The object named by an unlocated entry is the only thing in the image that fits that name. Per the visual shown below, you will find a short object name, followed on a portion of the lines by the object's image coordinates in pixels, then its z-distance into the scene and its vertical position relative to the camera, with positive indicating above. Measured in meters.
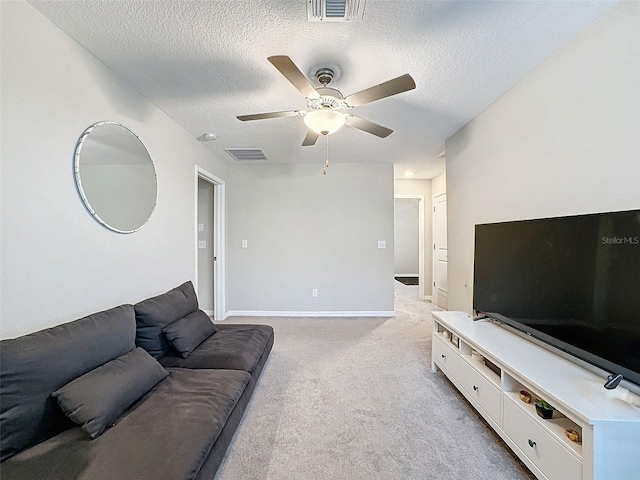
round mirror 1.78 +0.44
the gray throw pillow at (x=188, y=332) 2.07 -0.76
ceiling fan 1.58 +0.89
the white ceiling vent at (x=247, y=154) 3.82 +1.19
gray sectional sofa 1.06 -0.85
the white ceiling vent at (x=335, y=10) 1.40 +1.19
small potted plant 1.35 -0.85
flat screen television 1.25 -0.27
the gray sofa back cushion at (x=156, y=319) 2.00 -0.62
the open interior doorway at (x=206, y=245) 4.47 -0.13
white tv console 1.08 -0.83
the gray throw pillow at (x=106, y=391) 1.20 -0.74
